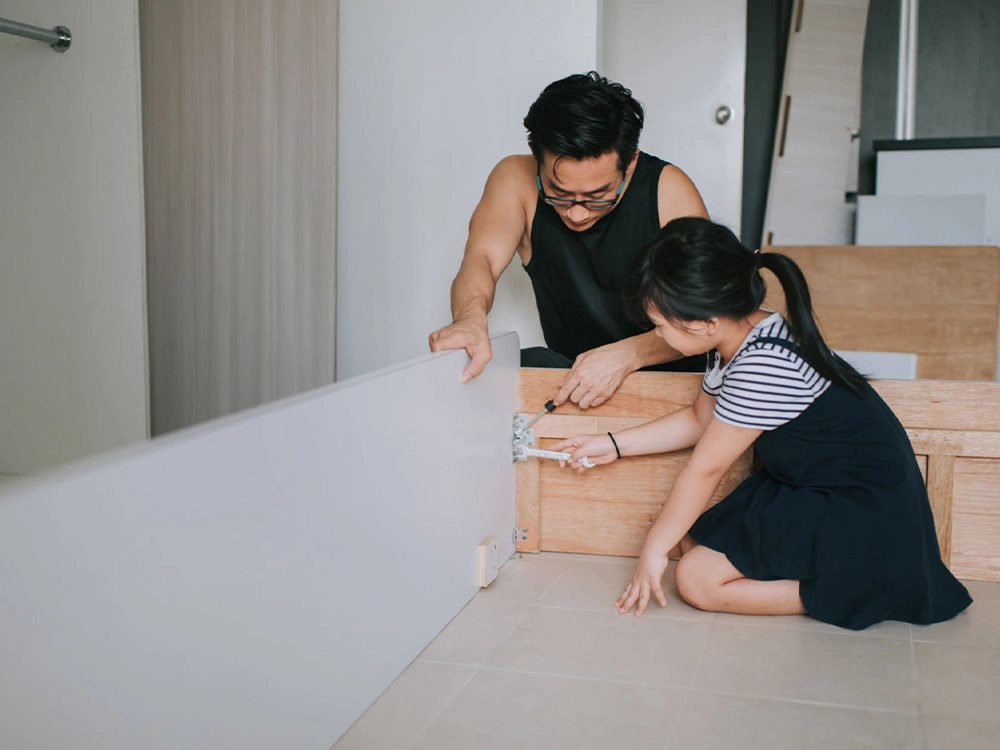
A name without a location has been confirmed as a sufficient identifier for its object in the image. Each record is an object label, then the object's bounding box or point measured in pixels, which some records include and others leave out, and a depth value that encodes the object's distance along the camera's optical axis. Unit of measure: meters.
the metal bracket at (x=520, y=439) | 1.74
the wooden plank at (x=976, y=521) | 1.61
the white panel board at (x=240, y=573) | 0.62
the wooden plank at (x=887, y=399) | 1.58
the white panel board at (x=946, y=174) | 3.86
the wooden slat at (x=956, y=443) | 1.59
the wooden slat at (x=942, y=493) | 1.62
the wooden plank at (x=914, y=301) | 2.53
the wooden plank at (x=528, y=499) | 1.77
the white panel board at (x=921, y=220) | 3.59
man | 1.62
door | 3.10
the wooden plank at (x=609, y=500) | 1.71
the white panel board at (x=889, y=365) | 2.40
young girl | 1.43
